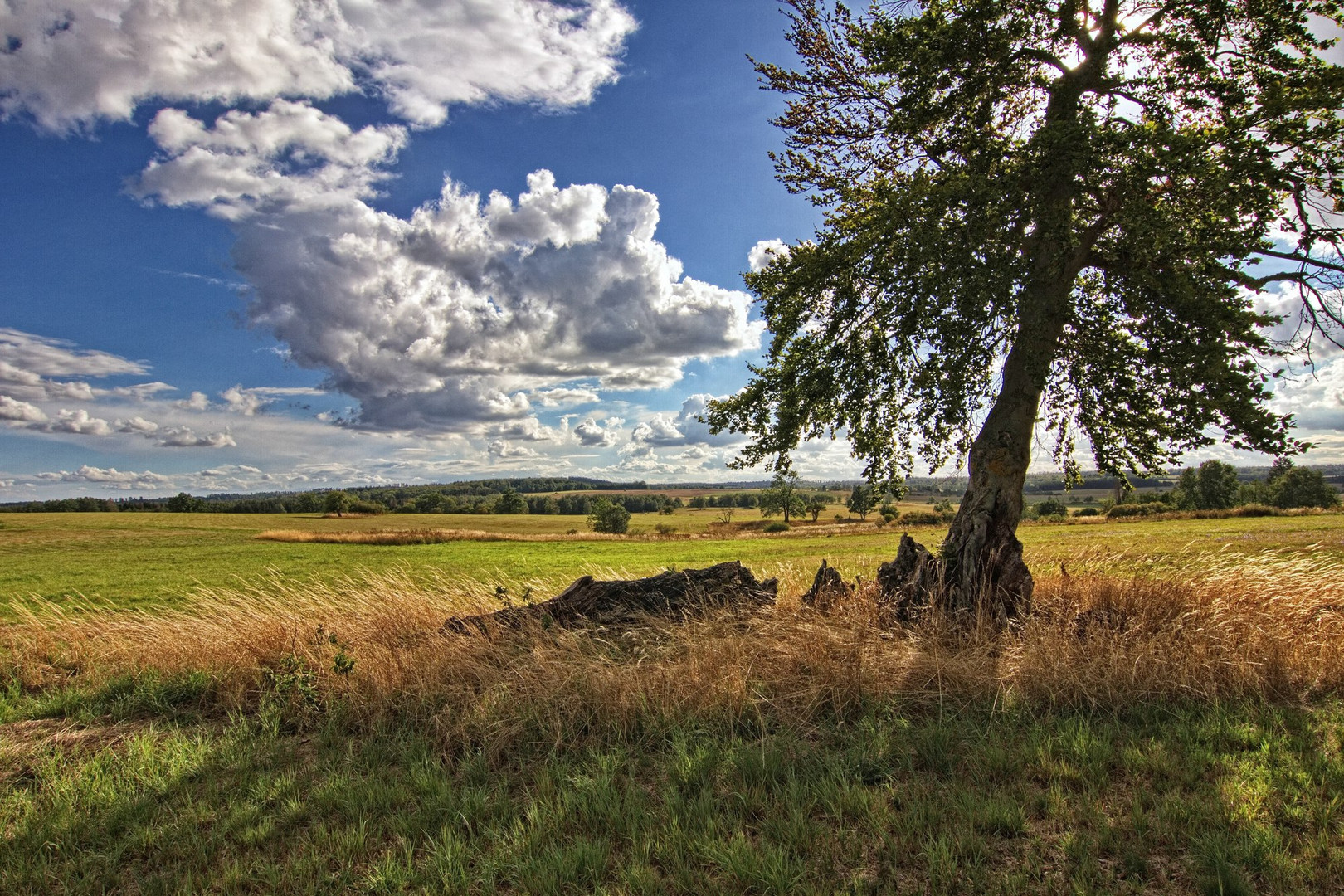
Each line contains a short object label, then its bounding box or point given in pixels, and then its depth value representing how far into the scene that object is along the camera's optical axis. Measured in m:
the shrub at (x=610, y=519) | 84.19
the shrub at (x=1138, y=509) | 63.08
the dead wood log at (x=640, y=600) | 9.27
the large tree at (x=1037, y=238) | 7.91
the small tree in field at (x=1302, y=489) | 71.62
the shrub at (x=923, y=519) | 78.12
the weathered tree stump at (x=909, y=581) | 9.62
